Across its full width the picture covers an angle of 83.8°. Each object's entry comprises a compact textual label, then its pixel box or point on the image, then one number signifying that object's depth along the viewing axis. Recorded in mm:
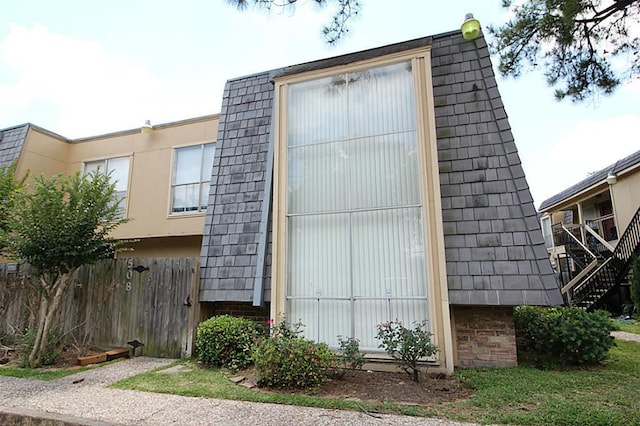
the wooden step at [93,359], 5980
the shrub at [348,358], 4855
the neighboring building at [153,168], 9758
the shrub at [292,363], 4469
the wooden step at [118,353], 6352
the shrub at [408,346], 4598
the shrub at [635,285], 9688
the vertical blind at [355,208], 5379
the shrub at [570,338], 4844
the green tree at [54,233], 5988
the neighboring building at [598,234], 11320
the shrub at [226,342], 5492
